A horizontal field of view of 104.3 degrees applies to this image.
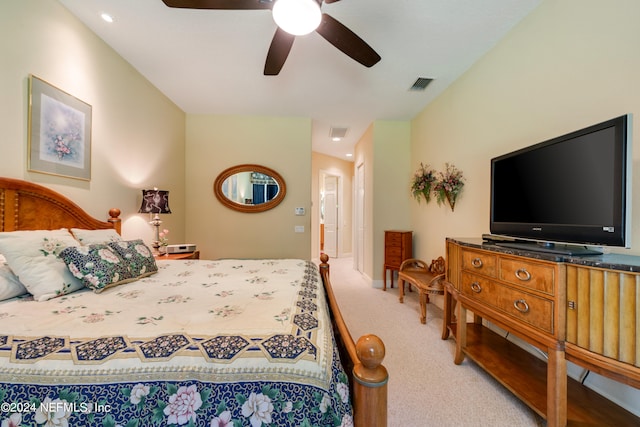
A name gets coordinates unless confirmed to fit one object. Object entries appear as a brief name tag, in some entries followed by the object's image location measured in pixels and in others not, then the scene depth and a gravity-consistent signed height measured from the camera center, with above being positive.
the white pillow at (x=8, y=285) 1.24 -0.38
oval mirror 3.86 +0.38
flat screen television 1.16 +0.14
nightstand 2.62 -0.49
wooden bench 2.71 -0.78
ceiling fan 1.47 +1.20
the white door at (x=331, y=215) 7.11 -0.06
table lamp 2.64 +0.10
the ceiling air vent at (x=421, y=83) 2.88 +1.55
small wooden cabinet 3.82 -0.55
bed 0.73 -0.48
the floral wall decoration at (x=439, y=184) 2.79 +0.38
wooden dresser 1.03 -0.54
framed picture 1.72 +0.59
